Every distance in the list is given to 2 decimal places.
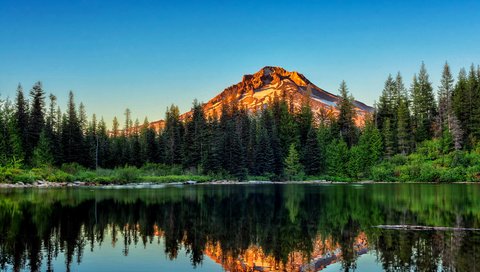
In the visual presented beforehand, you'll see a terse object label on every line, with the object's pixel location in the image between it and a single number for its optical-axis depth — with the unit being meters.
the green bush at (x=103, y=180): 61.89
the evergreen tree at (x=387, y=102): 94.71
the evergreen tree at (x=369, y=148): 82.59
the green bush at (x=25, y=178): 56.59
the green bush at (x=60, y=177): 59.36
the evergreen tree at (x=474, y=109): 75.25
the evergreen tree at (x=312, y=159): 88.19
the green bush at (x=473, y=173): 63.94
